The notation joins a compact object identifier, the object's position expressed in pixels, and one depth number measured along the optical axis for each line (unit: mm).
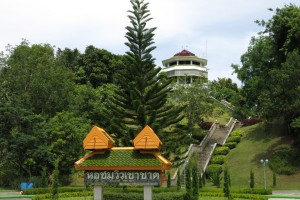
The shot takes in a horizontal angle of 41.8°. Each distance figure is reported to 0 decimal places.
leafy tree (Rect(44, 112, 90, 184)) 28422
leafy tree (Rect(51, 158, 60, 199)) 16469
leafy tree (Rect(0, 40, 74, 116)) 33219
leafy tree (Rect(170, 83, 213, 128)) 38375
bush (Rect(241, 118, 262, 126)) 42659
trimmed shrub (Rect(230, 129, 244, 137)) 38022
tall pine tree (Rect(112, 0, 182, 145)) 22172
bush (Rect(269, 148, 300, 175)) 29219
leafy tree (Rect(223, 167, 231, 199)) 19047
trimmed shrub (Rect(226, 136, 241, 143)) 36812
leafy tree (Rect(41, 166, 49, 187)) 24938
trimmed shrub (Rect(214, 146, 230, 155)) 34406
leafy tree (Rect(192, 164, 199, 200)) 15664
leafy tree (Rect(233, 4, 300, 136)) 28328
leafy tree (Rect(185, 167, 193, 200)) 15376
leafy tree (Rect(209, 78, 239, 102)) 57294
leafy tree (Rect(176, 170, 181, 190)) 22836
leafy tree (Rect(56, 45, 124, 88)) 46000
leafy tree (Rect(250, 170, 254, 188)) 23775
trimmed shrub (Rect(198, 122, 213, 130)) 42612
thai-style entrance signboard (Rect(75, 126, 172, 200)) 14484
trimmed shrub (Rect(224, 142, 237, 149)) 35781
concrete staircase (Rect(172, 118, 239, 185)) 32750
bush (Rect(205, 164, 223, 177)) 29933
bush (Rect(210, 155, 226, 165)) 32497
